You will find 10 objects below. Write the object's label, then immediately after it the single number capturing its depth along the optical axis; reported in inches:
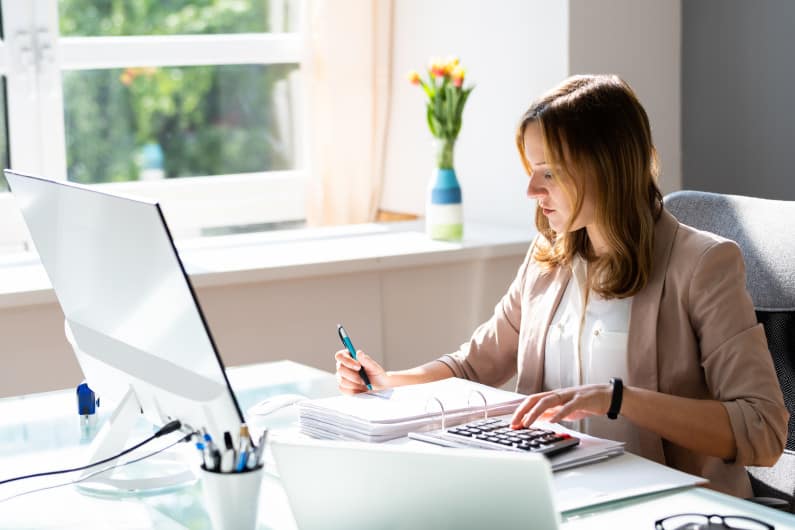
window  172.9
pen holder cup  89.6
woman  107.5
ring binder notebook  103.9
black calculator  99.0
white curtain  190.0
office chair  113.7
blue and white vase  165.7
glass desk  93.3
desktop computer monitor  91.6
